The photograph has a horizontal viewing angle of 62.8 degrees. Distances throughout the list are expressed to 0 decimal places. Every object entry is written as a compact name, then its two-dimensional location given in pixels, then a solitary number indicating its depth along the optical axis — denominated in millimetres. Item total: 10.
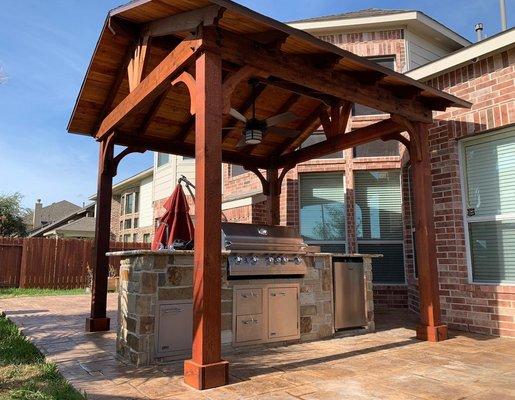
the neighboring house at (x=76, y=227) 26317
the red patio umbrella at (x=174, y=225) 5504
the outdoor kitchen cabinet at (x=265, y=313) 4836
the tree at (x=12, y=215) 27172
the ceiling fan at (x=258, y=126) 6035
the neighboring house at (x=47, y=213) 42031
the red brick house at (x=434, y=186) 5793
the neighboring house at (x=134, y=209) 21234
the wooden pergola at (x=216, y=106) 3688
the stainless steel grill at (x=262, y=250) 4867
